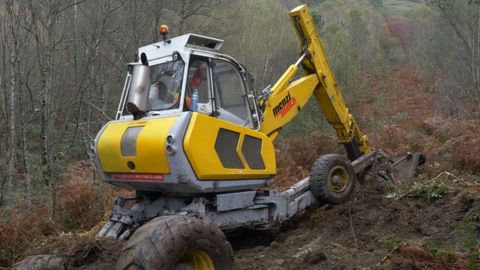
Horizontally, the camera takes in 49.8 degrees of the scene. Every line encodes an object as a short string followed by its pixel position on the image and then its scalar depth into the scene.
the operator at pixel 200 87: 6.40
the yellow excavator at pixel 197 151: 5.80
